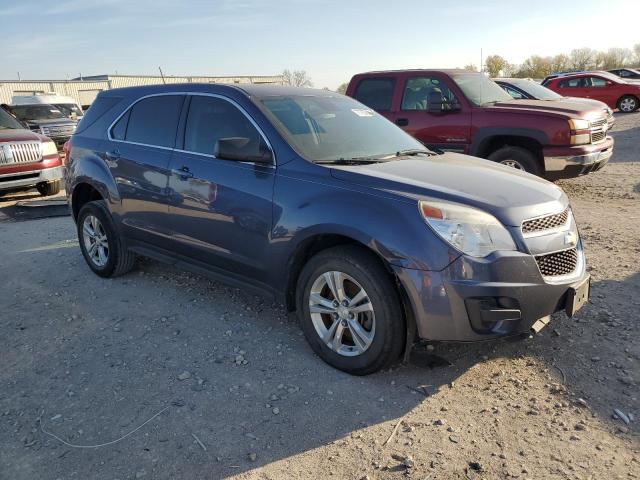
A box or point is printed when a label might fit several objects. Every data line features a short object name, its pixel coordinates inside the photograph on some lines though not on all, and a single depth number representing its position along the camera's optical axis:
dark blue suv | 2.94
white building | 38.78
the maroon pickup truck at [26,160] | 9.30
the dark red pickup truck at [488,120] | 7.55
